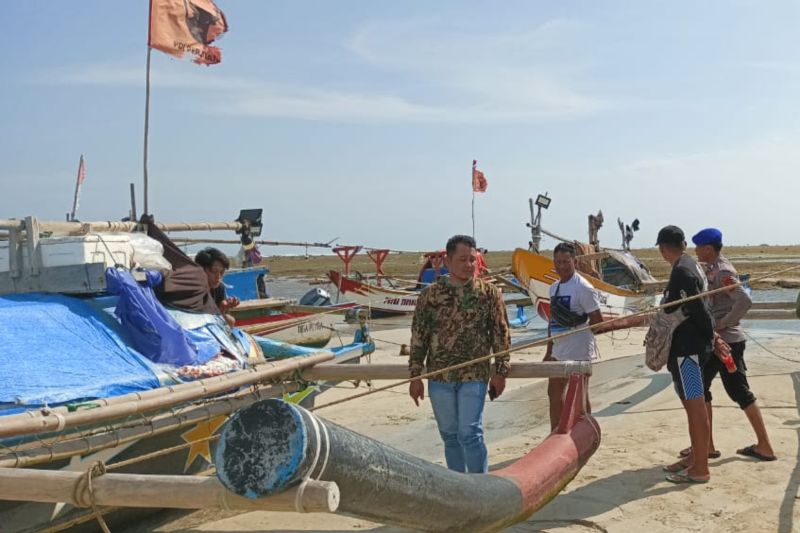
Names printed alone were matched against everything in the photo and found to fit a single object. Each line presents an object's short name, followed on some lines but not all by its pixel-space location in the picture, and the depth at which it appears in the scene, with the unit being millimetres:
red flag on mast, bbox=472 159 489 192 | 24447
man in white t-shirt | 5992
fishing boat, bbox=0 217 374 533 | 4359
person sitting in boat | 7254
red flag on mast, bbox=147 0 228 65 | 9977
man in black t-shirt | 5371
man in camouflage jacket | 4742
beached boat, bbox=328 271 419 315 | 22203
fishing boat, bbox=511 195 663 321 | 17000
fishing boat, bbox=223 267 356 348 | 12180
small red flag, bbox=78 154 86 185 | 12051
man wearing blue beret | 5895
